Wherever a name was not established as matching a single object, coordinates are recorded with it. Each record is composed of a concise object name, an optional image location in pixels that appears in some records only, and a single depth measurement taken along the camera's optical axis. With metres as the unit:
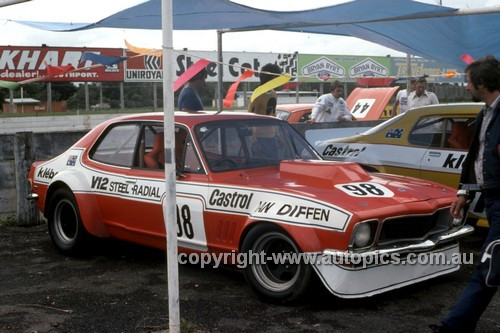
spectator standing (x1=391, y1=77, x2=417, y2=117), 12.96
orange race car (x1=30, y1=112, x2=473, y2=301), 4.68
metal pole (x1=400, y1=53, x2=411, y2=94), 12.76
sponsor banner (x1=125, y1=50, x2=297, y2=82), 24.88
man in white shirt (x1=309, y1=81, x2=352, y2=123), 11.28
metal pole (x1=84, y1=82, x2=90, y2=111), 25.90
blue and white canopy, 7.93
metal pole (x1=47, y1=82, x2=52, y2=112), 25.12
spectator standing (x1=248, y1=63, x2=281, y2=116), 9.74
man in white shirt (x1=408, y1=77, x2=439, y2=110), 10.99
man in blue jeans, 3.96
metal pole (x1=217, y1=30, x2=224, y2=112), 10.17
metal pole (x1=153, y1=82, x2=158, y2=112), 24.33
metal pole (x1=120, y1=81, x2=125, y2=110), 24.89
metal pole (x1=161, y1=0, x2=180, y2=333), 3.94
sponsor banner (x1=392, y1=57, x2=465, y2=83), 24.10
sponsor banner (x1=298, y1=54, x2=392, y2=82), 25.64
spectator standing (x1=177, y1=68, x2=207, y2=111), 8.57
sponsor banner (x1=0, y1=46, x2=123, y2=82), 23.73
